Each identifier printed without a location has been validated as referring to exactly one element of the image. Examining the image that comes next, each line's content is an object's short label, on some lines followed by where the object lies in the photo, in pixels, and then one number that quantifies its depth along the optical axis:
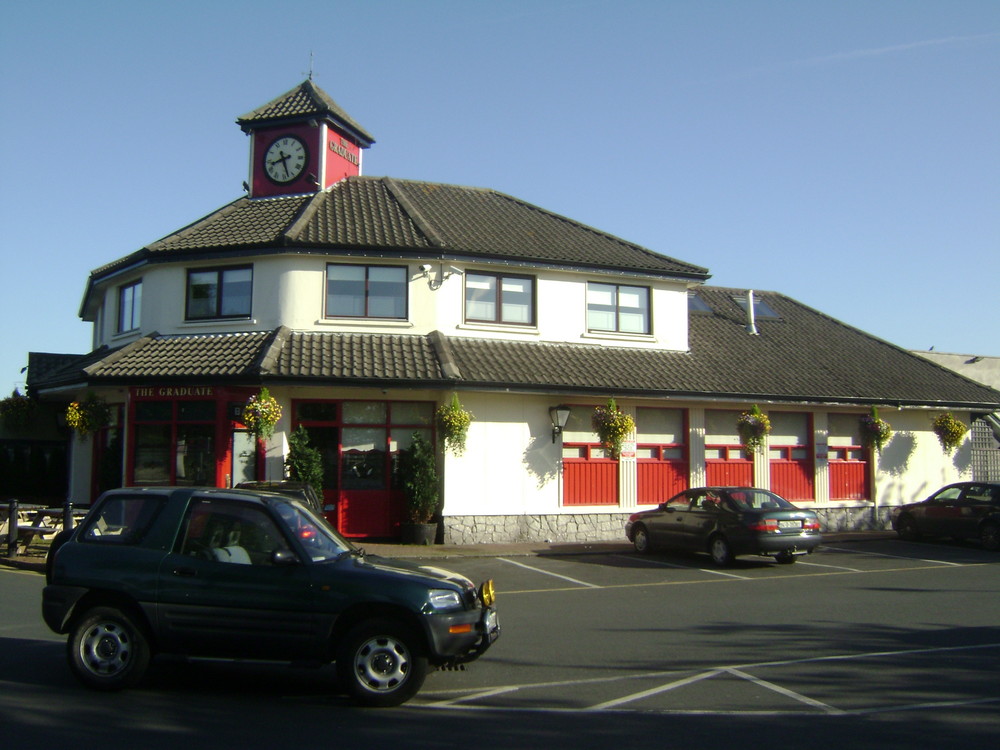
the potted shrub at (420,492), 19.06
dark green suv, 7.44
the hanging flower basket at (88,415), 19.44
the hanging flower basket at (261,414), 17.75
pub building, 19.23
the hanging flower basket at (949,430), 24.78
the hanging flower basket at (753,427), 22.00
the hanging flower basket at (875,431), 23.72
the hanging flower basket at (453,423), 18.86
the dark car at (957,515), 20.56
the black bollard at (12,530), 16.89
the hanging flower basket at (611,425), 20.34
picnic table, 16.92
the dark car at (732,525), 16.92
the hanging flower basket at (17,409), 23.22
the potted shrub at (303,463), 18.62
